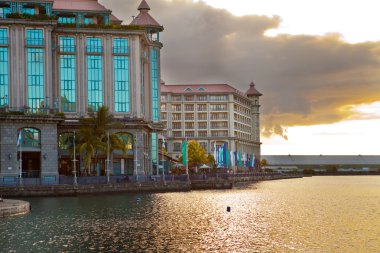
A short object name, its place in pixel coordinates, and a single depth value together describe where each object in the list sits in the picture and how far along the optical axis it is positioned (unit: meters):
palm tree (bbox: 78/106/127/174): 132.75
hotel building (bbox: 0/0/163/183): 129.75
